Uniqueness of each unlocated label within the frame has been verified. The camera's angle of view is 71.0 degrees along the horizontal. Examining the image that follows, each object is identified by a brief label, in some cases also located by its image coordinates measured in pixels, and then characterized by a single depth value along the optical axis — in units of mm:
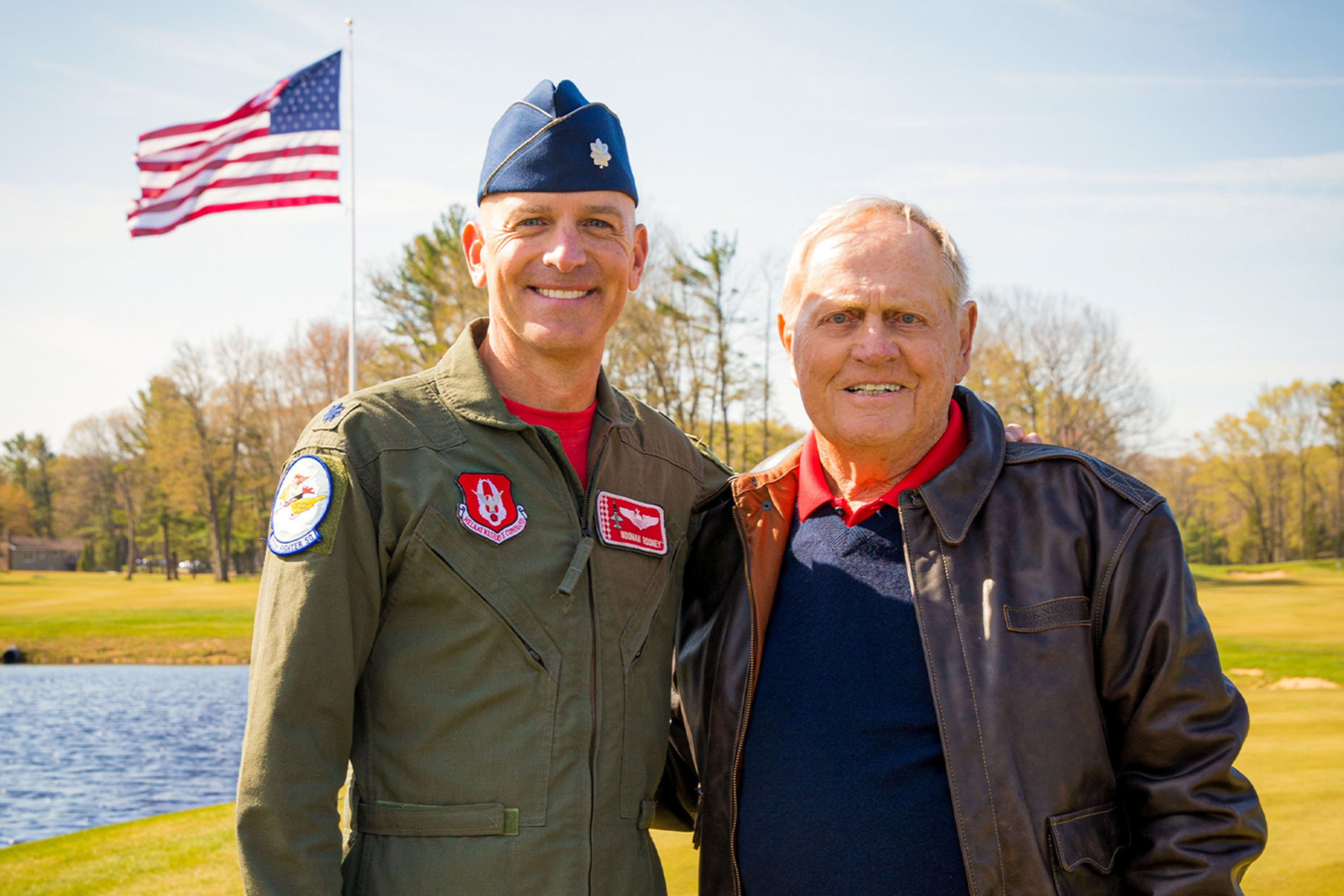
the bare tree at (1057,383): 39500
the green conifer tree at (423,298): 34000
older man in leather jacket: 2098
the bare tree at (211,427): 48594
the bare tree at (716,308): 33875
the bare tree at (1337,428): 56656
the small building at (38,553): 70062
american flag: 11500
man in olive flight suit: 2189
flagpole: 15391
